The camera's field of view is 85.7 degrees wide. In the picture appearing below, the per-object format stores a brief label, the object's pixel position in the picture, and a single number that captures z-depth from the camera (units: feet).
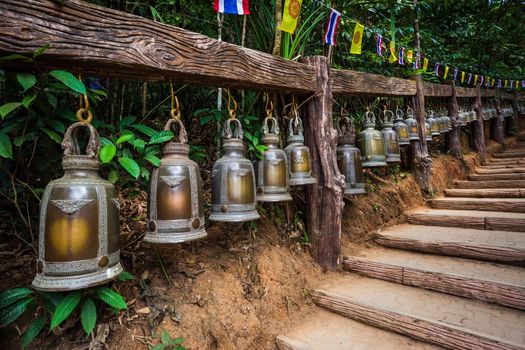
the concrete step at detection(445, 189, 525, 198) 14.33
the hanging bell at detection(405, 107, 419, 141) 13.26
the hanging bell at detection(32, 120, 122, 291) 3.85
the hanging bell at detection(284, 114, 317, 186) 7.48
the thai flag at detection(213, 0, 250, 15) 6.96
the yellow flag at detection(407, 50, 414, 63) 14.46
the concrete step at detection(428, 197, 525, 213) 12.52
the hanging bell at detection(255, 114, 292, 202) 6.77
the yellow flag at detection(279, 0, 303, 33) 7.75
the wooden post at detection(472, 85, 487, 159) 22.22
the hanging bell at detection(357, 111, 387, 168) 9.95
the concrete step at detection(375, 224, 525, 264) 8.57
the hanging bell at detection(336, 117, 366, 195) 9.16
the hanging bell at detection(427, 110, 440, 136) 15.85
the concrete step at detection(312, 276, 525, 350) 5.88
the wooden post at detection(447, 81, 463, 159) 18.65
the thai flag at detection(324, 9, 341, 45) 10.01
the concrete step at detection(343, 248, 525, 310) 7.05
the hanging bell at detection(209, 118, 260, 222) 5.85
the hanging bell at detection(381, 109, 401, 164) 11.07
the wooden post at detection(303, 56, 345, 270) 8.63
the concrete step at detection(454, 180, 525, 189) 15.67
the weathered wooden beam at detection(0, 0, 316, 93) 4.13
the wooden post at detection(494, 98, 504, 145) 27.20
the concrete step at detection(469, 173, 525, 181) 16.51
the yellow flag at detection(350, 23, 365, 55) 10.90
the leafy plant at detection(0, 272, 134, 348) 4.66
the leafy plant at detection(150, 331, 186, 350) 5.48
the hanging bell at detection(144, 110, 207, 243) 4.90
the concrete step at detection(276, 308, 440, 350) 6.35
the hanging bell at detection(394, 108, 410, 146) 12.28
